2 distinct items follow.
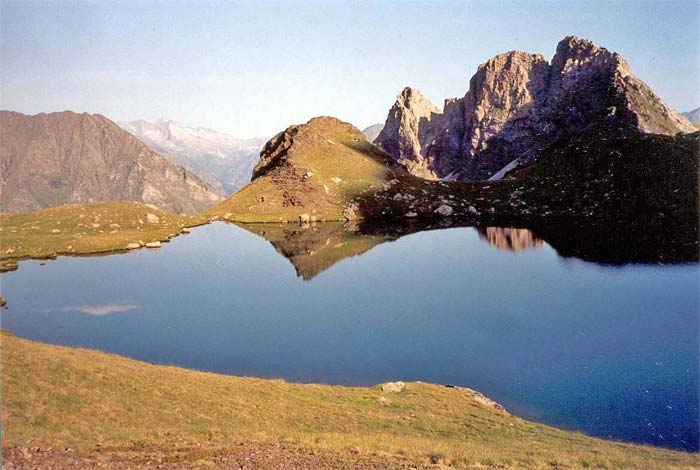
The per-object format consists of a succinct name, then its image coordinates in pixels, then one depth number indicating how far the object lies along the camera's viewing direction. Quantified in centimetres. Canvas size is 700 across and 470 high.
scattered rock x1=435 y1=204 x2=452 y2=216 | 16525
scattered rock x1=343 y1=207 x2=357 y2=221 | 16000
